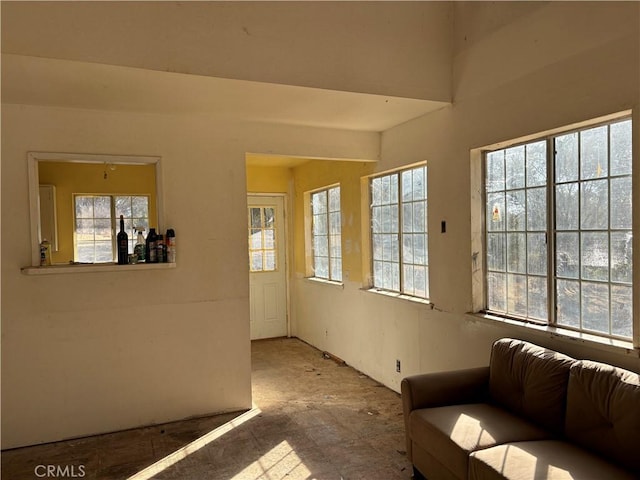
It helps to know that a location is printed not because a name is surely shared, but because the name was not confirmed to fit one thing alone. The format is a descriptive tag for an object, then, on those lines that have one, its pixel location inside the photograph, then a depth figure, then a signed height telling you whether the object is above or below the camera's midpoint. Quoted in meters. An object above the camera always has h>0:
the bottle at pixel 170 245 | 3.49 -0.08
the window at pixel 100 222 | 5.10 +0.16
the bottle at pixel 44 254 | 3.24 -0.12
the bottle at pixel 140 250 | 3.49 -0.11
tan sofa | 1.94 -1.00
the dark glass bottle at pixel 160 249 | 3.49 -0.11
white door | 6.21 -0.47
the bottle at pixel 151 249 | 3.48 -0.11
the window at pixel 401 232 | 3.93 -0.02
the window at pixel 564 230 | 2.37 -0.02
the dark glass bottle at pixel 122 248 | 3.38 -0.09
